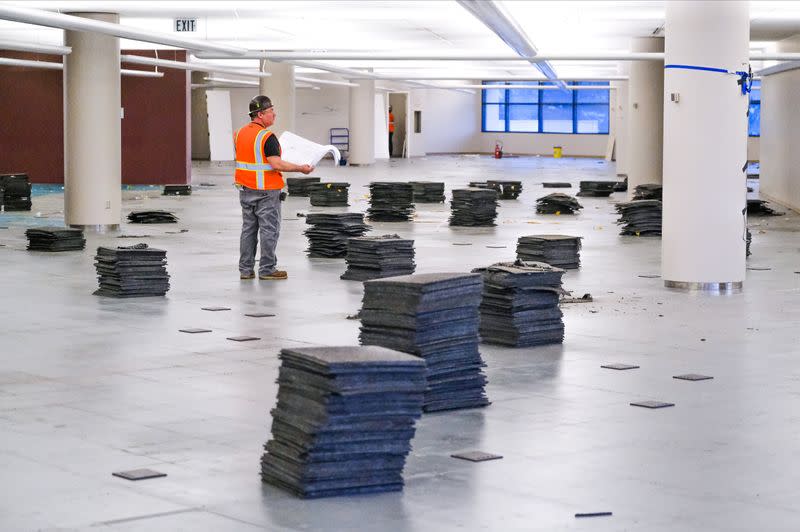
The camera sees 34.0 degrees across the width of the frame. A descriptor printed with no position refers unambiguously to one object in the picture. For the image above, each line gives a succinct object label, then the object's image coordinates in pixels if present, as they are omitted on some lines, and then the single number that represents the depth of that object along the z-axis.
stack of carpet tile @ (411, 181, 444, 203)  31.70
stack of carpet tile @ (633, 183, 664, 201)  26.91
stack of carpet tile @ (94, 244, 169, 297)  13.70
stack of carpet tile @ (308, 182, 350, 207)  29.56
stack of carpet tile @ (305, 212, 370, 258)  18.05
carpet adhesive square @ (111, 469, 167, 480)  6.51
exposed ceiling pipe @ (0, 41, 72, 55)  22.81
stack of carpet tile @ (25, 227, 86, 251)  18.58
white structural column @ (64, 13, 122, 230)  21.77
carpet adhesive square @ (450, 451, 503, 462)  6.96
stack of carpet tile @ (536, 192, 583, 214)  27.92
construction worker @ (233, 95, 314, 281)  15.10
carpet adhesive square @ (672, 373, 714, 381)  9.41
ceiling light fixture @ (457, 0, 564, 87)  15.07
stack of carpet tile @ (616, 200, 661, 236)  22.12
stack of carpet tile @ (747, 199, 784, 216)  27.36
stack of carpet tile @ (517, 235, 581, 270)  16.16
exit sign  24.96
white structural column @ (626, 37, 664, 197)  30.50
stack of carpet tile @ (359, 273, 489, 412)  8.23
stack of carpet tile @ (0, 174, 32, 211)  27.53
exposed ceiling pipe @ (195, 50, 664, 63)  23.78
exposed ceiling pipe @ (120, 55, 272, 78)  27.52
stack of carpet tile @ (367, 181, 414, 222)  25.50
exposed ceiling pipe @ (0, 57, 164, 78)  28.02
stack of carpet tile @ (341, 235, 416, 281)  15.16
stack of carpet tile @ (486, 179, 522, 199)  33.41
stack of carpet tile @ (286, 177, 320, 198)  34.09
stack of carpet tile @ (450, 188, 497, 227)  24.30
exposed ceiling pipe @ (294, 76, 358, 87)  45.78
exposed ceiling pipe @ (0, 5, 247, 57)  15.92
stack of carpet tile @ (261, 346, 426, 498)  6.20
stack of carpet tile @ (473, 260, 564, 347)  10.57
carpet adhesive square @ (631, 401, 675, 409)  8.44
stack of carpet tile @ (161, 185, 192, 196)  33.75
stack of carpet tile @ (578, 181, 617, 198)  34.47
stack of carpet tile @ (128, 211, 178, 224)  24.16
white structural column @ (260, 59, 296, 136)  40.44
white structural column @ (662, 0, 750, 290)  13.95
